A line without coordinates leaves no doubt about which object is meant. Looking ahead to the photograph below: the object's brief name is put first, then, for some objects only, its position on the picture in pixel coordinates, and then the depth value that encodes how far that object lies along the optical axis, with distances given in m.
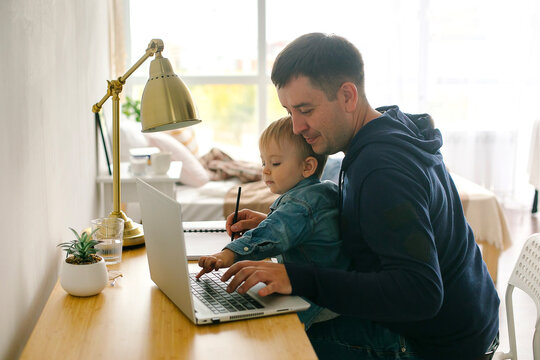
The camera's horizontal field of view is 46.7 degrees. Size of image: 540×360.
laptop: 1.23
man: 1.23
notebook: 1.76
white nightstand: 3.06
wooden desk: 1.13
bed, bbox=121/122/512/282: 3.38
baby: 1.46
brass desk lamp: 1.66
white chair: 1.57
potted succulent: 1.41
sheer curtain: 5.35
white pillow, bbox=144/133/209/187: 4.12
